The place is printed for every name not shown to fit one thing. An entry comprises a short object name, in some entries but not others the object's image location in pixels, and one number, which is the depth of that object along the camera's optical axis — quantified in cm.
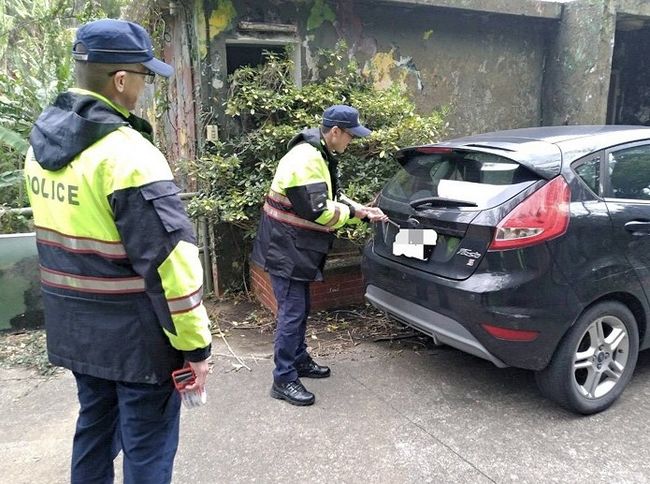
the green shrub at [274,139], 473
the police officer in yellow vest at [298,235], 326
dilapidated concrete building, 509
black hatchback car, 285
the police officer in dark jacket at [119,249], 176
